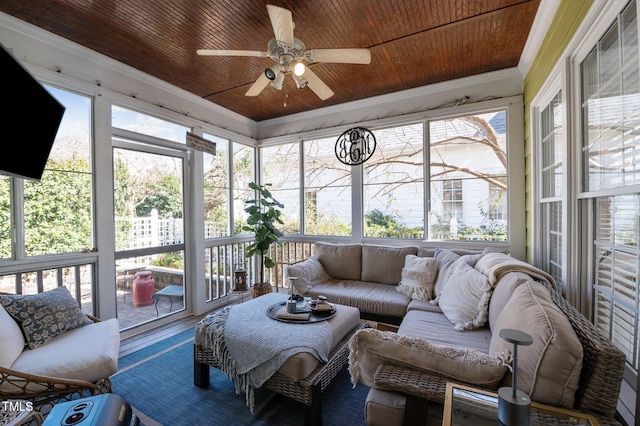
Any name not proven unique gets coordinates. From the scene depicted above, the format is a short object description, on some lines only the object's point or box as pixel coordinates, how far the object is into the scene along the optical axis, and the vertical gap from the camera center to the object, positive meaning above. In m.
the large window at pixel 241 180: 4.45 +0.53
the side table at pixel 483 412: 0.96 -0.74
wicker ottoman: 1.66 -1.09
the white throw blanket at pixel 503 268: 1.86 -0.43
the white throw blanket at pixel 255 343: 1.76 -0.88
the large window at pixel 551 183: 2.13 +0.21
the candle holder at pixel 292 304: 2.25 -0.77
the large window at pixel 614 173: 1.24 +0.18
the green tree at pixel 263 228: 4.04 -0.23
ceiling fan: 1.82 +1.16
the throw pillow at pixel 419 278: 2.83 -0.72
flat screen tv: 1.40 +0.55
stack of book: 2.14 -0.82
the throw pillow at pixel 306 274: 3.24 -0.77
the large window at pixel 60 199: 2.25 +0.14
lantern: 4.15 -1.03
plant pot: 3.96 -1.11
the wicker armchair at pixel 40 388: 1.49 -0.98
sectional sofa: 1.00 -0.66
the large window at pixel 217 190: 3.93 +0.34
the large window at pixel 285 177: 4.65 +0.60
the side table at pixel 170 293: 3.35 -1.01
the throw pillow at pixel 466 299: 2.06 -0.71
